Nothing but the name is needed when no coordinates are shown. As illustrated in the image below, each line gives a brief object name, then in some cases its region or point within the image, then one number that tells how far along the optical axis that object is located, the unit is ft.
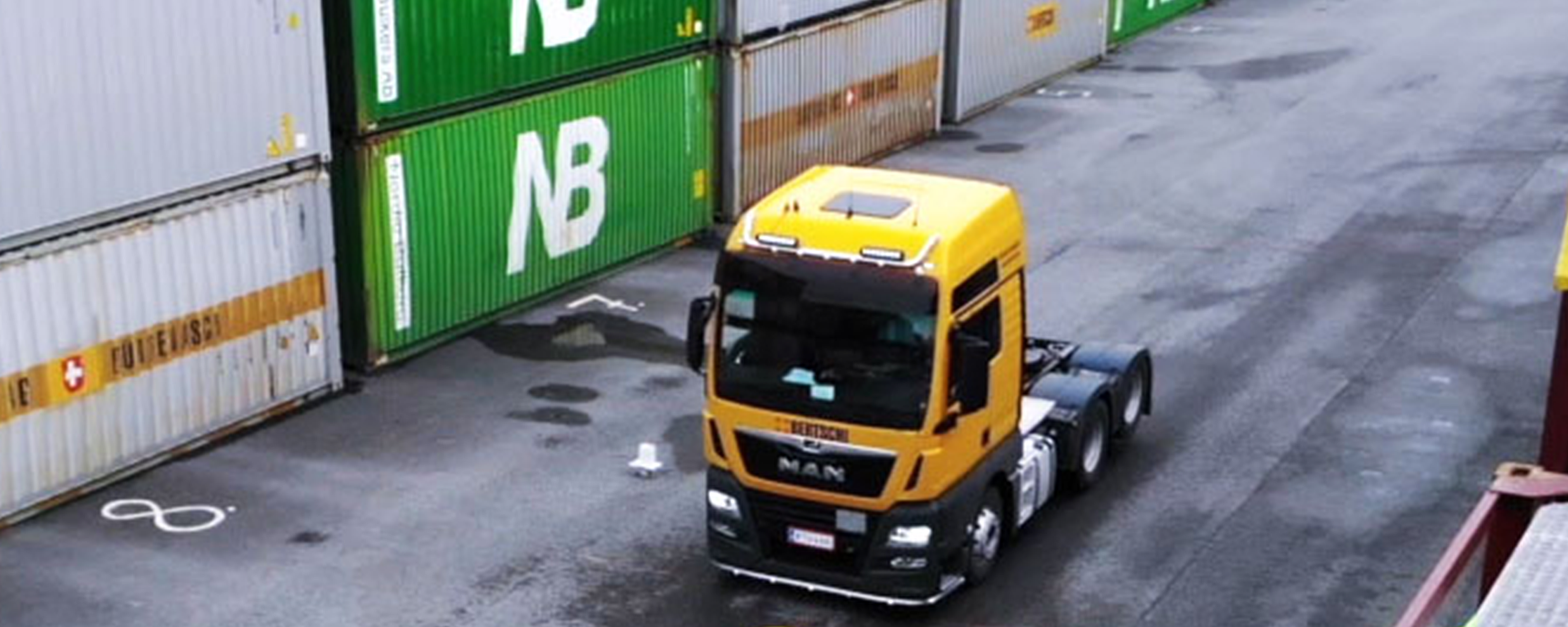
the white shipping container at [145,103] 55.21
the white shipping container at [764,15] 87.86
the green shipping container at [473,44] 67.97
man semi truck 47.42
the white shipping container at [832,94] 91.15
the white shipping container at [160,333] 57.16
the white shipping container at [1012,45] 114.01
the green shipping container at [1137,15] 138.72
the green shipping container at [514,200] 70.33
